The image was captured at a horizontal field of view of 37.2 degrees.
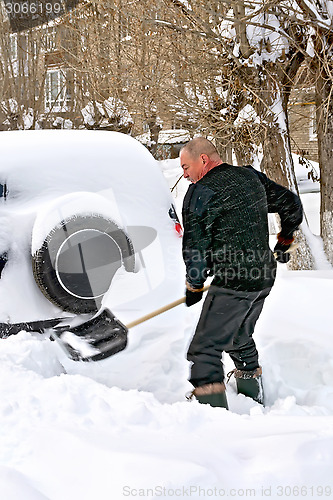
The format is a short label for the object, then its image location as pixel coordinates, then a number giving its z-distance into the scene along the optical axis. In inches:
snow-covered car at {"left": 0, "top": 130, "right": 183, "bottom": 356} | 138.5
